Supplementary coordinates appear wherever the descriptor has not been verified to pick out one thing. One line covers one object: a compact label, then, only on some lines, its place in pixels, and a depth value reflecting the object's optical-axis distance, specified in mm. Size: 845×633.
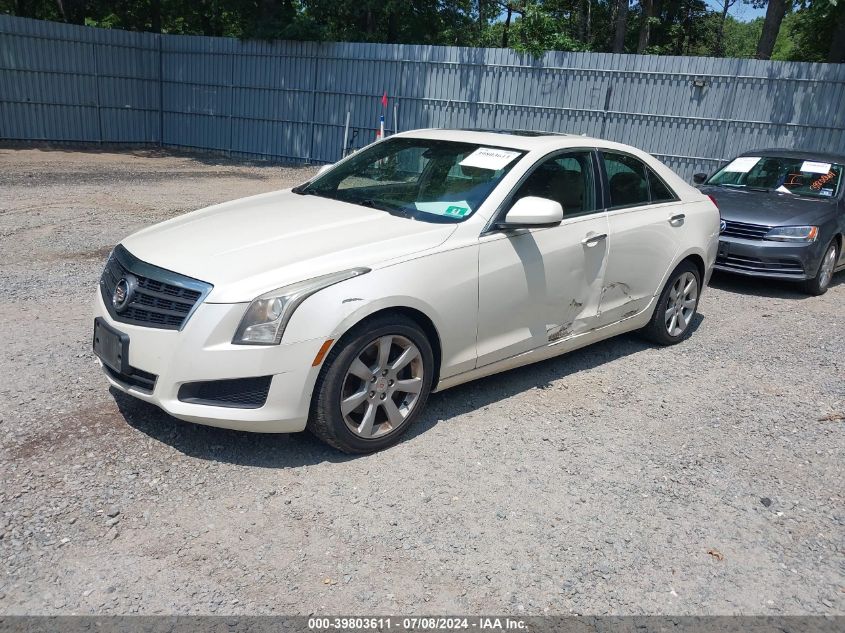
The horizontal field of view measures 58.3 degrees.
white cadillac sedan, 3688
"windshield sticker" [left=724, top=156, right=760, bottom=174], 9641
